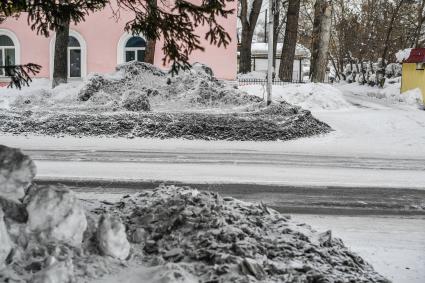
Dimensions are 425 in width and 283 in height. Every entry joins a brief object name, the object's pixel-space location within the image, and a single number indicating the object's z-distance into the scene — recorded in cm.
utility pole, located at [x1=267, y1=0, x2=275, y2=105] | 1673
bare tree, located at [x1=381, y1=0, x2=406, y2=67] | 3131
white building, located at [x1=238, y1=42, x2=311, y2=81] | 5456
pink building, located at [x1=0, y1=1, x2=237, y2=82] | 2462
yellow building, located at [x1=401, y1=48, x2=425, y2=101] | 2152
